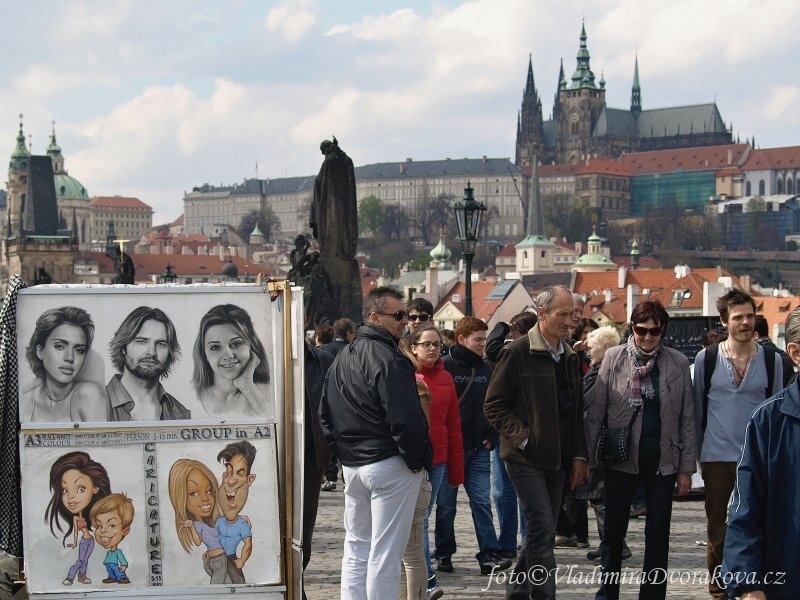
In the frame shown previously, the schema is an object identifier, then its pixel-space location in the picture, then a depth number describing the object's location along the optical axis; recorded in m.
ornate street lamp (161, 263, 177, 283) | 31.56
